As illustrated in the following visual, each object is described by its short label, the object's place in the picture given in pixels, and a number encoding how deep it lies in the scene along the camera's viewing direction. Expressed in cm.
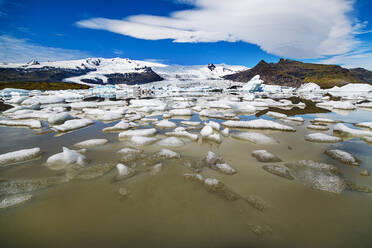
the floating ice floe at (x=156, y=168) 212
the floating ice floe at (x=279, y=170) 204
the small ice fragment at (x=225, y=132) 375
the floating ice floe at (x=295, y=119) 517
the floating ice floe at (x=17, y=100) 1276
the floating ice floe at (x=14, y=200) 156
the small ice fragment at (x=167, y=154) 254
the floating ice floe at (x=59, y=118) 504
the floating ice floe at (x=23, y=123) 456
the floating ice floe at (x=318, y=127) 424
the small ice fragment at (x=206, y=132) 355
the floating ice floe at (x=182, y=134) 338
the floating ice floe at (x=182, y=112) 629
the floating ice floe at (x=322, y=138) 325
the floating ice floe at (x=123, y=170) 205
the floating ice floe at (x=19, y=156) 238
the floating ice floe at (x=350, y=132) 362
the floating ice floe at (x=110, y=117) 546
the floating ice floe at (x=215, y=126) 408
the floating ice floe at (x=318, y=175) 182
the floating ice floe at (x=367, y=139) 328
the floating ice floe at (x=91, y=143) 304
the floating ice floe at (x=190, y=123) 468
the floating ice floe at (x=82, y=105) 948
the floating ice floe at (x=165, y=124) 445
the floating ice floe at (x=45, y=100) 1176
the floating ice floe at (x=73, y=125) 411
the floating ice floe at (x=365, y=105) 883
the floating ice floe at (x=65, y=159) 229
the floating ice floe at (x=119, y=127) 419
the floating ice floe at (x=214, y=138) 329
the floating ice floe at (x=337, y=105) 800
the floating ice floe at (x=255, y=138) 326
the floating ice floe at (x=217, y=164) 214
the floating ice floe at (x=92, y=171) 201
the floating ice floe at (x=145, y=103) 906
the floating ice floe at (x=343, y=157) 237
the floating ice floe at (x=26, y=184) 177
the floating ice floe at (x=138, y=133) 355
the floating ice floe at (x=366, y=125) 441
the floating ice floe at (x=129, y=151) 271
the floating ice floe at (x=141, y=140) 312
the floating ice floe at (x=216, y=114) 585
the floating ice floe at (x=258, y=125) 416
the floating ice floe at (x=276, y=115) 572
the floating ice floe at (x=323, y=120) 507
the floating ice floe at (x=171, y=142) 305
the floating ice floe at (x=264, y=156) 247
